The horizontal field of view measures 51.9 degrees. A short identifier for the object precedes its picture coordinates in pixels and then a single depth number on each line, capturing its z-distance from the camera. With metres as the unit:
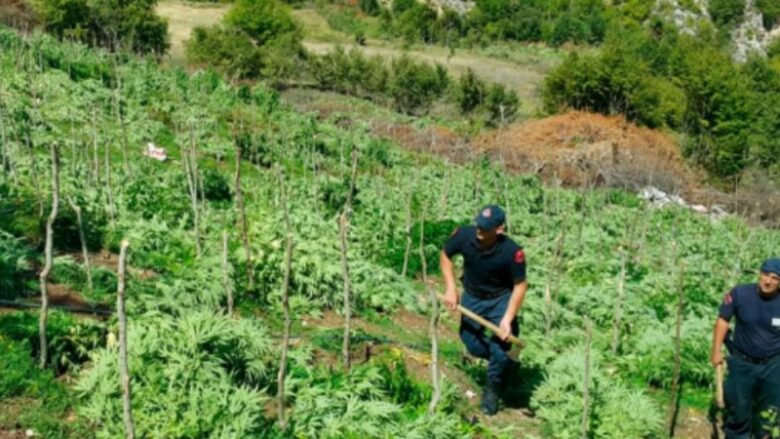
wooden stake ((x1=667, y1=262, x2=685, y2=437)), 6.61
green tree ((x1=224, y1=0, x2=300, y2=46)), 38.91
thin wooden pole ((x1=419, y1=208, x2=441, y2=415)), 5.33
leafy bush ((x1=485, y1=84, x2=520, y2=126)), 33.38
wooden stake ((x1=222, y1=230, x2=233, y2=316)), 6.39
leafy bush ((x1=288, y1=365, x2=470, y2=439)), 5.07
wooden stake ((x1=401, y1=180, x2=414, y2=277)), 10.12
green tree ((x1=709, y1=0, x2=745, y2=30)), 82.56
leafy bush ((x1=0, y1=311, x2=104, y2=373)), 5.38
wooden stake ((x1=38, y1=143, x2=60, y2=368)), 5.21
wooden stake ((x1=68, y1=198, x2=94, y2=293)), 6.75
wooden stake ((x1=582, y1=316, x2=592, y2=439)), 5.36
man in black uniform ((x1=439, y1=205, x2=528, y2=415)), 5.77
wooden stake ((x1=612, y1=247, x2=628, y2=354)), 7.71
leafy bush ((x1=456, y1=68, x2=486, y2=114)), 33.59
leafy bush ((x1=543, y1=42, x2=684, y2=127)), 29.45
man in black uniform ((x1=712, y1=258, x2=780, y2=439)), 5.93
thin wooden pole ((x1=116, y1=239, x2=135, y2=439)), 4.20
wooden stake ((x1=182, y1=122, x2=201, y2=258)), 8.14
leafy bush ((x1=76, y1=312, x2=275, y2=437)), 4.54
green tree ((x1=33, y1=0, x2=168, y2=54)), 27.14
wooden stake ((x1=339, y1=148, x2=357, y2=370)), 6.08
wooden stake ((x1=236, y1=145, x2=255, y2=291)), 7.47
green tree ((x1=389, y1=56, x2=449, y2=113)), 33.97
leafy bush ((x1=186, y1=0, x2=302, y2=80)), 31.81
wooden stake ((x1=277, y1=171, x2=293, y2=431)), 4.91
